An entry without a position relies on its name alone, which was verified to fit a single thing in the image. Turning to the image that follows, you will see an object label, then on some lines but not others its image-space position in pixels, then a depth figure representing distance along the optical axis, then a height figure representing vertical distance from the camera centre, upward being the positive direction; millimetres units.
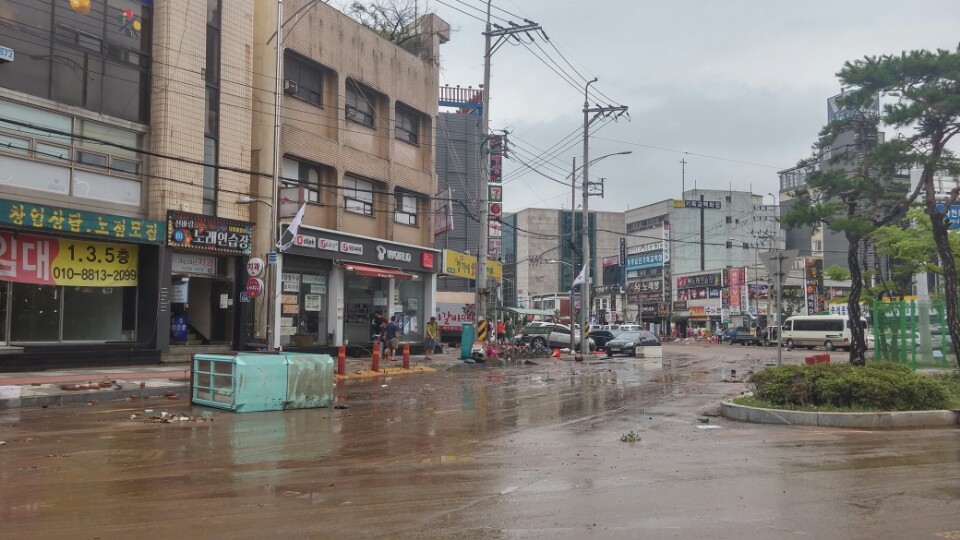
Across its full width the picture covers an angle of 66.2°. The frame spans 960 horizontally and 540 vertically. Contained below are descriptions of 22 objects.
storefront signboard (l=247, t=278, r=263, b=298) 22203 +692
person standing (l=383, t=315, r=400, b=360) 27906 -1007
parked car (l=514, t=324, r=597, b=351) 40625 -1445
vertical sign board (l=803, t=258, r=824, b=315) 69812 +2783
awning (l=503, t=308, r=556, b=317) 51350 -67
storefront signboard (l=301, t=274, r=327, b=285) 27766 +1179
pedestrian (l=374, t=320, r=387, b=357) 29484 -972
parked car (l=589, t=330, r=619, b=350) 47562 -1656
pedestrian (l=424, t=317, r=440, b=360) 30406 -1008
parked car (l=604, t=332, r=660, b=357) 39331 -1730
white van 47688 -1285
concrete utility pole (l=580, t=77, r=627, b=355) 39281 +7226
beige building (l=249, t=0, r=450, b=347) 26438 +5574
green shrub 11922 -1265
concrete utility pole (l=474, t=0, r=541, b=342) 28891 +5437
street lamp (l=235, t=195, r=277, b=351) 23000 +611
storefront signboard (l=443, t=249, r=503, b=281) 35562 +2305
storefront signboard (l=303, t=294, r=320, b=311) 27812 +309
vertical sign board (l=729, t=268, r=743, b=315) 71688 +2255
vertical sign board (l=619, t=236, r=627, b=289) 86688 +6167
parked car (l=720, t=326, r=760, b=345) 57688 -1940
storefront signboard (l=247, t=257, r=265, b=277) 22391 +1307
